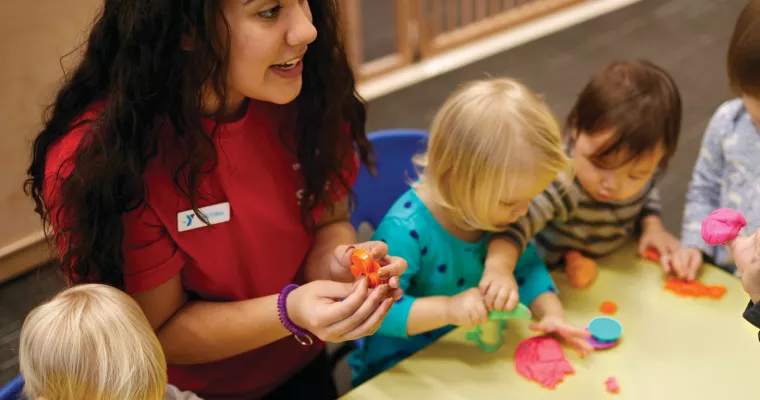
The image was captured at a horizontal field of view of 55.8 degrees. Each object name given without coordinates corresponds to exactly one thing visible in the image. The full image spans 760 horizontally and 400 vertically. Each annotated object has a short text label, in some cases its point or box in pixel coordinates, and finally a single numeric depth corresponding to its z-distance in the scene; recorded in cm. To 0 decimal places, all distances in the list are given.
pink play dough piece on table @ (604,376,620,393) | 108
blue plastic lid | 116
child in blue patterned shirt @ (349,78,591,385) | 113
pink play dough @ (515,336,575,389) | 110
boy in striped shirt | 125
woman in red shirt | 90
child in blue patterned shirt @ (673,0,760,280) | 118
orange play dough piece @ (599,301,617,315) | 123
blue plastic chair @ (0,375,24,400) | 94
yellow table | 107
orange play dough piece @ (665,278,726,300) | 126
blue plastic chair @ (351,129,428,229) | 157
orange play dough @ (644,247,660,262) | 136
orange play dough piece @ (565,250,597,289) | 130
